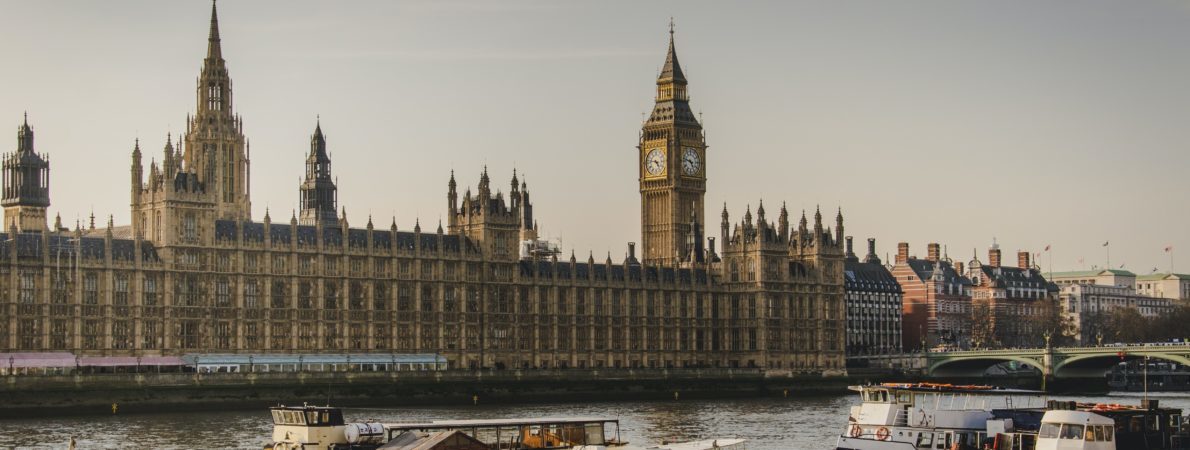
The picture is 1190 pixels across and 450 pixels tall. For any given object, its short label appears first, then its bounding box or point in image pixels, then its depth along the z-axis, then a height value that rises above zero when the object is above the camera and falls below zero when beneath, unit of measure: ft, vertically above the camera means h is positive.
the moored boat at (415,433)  263.90 -14.06
